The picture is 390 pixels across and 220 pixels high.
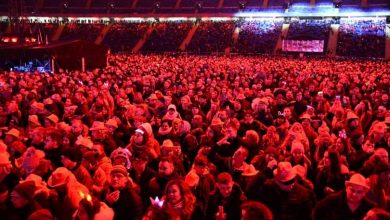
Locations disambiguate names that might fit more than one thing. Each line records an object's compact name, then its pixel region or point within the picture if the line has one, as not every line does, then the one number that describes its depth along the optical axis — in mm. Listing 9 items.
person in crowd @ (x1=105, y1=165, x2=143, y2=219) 5051
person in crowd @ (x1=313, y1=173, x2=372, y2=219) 4809
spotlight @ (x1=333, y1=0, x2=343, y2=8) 49750
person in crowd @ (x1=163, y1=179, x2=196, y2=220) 4582
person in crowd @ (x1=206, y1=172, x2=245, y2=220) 5168
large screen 43375
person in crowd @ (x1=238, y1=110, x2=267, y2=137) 8932
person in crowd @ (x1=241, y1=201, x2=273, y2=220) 3873
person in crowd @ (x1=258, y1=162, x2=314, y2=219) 5105
